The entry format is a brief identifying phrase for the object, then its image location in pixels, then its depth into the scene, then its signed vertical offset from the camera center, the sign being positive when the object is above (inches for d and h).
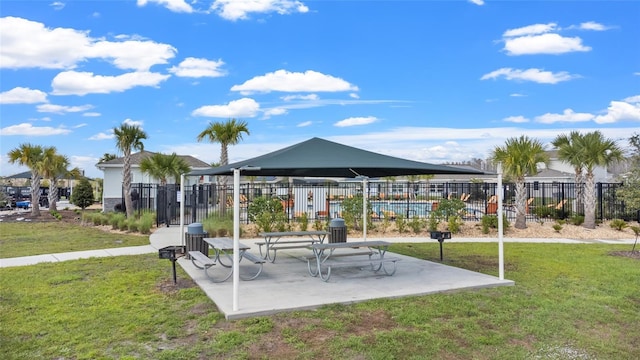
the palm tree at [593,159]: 601.3 +40.8
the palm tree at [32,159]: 866.1 +66.5
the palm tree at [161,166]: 781.3 +44.5
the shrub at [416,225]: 576.7 -50.3
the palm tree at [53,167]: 892.6 +50.4
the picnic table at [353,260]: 277.9 -55.6
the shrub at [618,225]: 587.8 -52.8
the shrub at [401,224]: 578.2 -49.4
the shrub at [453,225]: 568.4 -49.7
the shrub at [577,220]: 622.2 -48.1
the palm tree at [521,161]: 582.6 +37.7
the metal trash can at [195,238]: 352.8 -40.9
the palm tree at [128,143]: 697.6 +78.5
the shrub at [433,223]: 574.0 -47.3
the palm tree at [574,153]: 628.7 +51.7
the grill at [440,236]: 362.9 -41.1
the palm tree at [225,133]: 747.4 +100.4
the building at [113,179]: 942.4 +25.7
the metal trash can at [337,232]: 406.3 -41.5
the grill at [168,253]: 263.4 -39.5
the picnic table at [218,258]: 269.3 -45.4
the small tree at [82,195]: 993.5 -10.5
